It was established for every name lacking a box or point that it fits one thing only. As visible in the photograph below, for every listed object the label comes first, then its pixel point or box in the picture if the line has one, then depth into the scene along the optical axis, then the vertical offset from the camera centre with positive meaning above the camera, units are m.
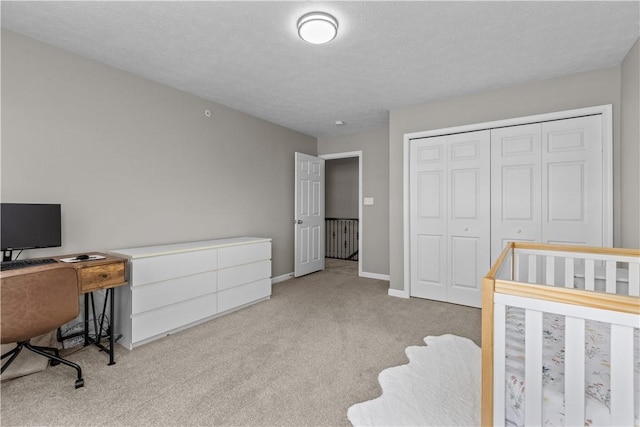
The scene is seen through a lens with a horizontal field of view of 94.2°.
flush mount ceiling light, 1.92 +1.23
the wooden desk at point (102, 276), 2.04 -0.46
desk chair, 1.55 -0.51
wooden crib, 0.92 -0.55
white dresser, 2.41 -0.69
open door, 4.73 -0.04
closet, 2.75 +0.19
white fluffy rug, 1.57 -1.08
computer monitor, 1.98 -0.10
